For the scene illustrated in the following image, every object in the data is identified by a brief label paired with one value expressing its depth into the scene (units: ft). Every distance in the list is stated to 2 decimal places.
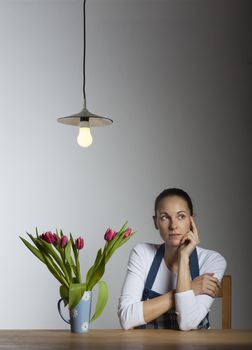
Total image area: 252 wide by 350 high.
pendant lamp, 11.60
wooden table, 9.11
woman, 10.59
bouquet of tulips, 10.00
